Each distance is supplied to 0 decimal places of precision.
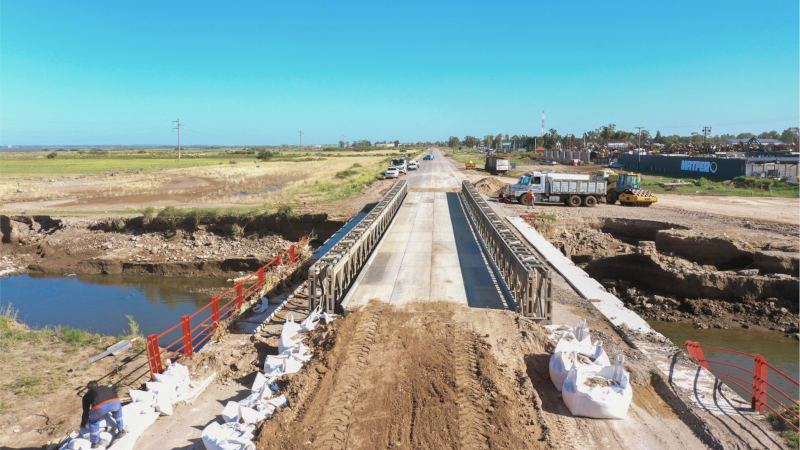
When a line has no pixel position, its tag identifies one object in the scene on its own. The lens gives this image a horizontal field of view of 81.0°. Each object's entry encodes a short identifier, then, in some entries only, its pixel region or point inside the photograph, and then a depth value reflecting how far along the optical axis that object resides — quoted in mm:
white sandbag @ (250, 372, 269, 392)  7070
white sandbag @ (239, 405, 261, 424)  6148
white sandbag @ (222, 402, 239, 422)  6316
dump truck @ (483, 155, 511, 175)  54875
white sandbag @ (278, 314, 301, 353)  8359
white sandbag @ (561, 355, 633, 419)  6344
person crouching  5949
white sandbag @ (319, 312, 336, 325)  9250
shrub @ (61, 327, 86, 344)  11421
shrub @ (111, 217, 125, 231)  27750
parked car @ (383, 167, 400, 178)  49031
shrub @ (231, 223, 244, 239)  26984
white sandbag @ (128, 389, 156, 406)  6789
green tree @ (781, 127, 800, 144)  162038
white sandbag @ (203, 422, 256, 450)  5531
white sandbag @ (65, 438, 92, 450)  5871
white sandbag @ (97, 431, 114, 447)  5949
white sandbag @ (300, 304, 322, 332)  9055
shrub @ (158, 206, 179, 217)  28375
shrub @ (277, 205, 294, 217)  27875
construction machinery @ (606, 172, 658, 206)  30078
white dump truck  29656
